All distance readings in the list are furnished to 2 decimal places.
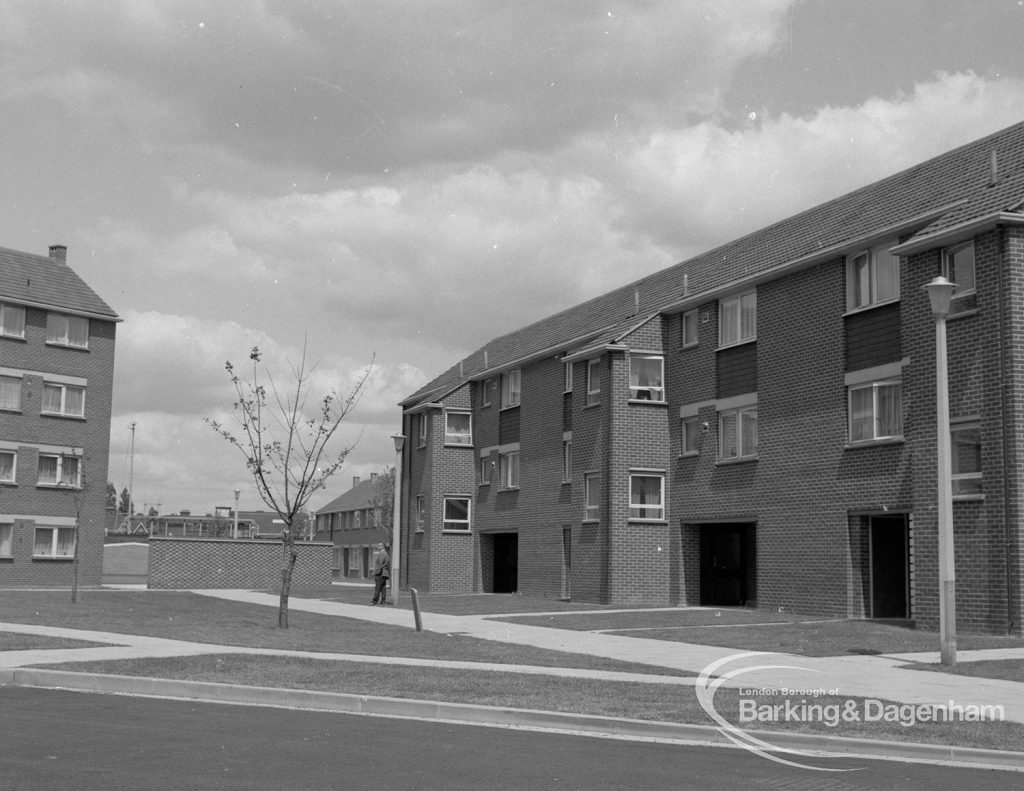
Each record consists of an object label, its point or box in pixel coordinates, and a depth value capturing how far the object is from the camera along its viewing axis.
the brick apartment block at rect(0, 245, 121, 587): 44.88
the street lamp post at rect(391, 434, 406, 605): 33.09
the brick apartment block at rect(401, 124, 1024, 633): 21.73
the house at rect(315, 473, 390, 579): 89.75
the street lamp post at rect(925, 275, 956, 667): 16.80
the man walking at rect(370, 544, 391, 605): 33.31
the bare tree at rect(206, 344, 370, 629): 22.56
